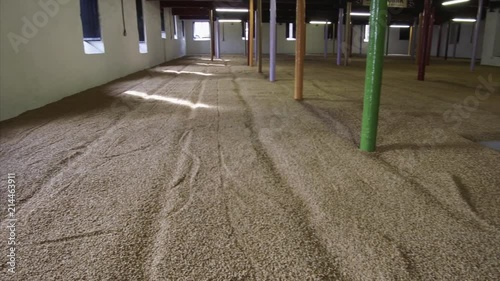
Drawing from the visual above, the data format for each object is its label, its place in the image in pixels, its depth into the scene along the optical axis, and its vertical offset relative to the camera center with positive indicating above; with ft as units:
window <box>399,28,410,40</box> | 109.70 +3.58
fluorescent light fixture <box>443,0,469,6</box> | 44.01 +5.16
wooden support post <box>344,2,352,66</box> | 47.64 +3.45
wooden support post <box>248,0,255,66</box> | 39.64 +1.05
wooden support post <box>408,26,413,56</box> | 95.73 +2.88
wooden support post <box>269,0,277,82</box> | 27.12 +0.61
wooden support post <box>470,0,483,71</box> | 43.79 +0.98
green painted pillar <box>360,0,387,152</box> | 9.59 -0.69
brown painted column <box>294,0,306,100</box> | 19.16 -0.31
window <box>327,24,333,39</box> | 101.48 +4.26
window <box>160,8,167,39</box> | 62.29 +3.78
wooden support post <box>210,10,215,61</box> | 57.36 +2.72
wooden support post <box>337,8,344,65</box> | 50.37 +2.05
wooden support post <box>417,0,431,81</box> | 31.12 -0.16
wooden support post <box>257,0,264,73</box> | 34.19 +1.53
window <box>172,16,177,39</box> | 76.43 +4.72
